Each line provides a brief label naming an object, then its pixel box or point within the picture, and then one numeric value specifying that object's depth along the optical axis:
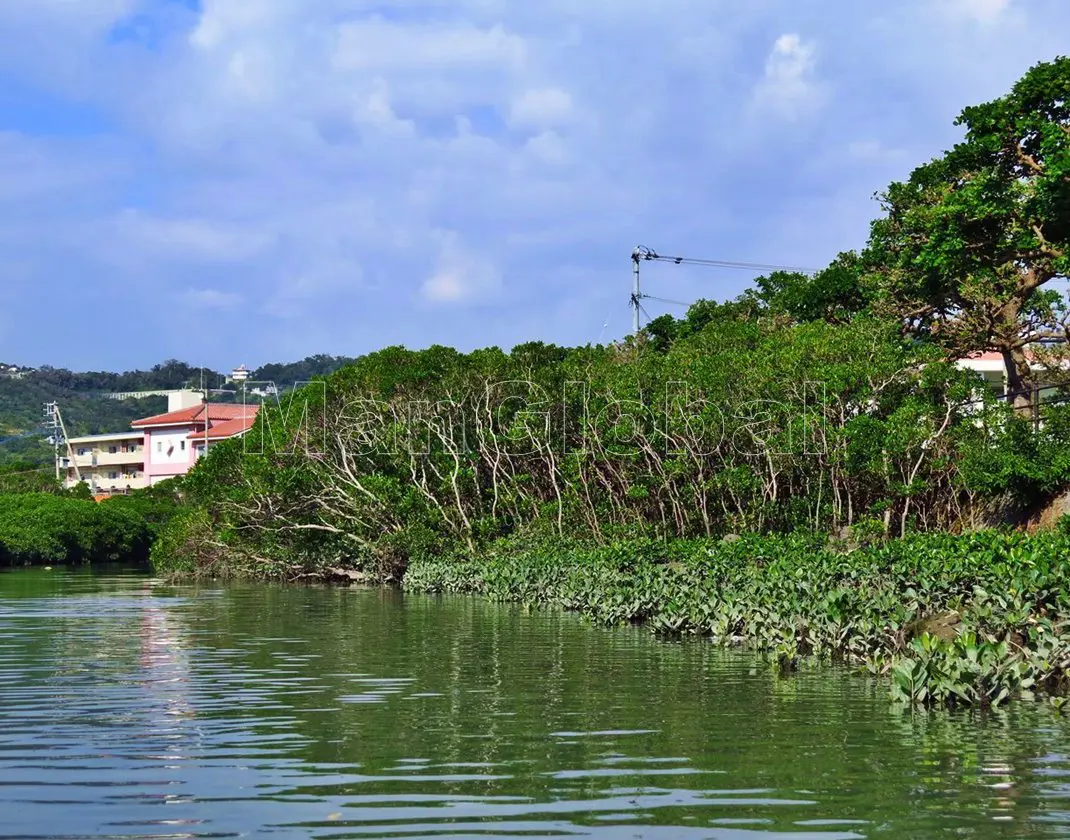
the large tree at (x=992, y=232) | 27.59
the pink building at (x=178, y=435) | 99.62
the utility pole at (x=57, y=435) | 102.88
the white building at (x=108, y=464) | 107.31
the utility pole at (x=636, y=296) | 52.46
